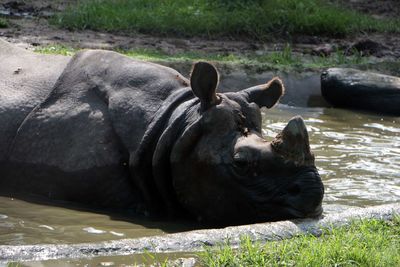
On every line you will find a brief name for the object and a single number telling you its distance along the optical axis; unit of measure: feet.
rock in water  69.05
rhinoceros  37.29
